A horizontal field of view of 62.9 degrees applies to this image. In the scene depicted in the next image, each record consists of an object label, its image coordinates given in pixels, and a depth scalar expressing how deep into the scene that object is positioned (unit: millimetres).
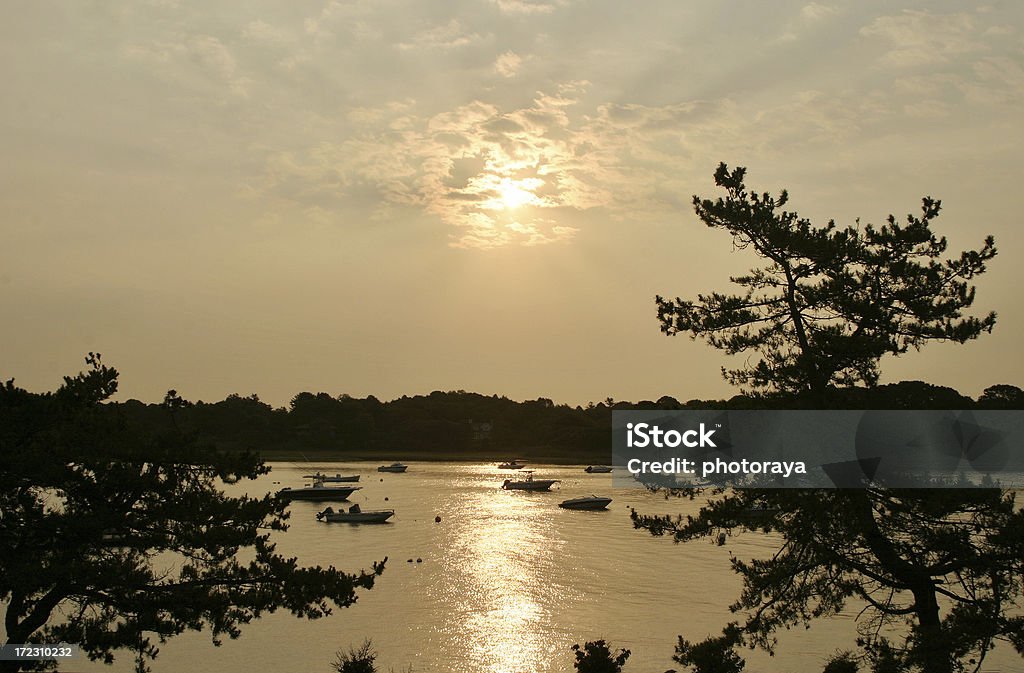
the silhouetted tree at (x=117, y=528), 14711
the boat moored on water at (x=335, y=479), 96375
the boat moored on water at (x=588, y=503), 77438
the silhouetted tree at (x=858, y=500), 15742
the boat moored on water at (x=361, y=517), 65250
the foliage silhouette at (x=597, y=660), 20188
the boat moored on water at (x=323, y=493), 83125
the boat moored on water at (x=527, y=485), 97625
